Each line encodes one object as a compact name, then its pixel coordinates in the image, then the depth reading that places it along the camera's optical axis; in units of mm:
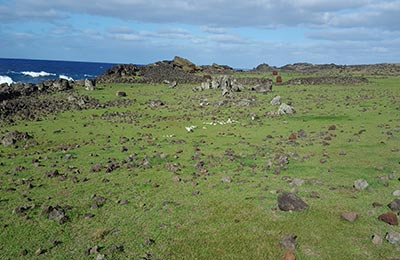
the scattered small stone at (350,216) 10875
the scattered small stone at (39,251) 9266
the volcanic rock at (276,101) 34172
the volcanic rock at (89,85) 46156
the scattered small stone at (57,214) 11039
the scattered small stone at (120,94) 41747
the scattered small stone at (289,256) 8952
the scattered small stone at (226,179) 14234
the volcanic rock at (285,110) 29497
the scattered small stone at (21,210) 11469
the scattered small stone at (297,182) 13625
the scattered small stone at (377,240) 9602
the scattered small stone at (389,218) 10500
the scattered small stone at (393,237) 9562
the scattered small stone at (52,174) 15021
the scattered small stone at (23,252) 9266
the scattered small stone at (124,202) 12344
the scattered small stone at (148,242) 9781
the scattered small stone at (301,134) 21772
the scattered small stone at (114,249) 9358
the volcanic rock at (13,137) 20984
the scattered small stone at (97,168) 15812
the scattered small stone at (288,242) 9531
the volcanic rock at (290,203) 11547
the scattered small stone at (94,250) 9289
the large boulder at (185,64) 74656
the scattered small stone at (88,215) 11364
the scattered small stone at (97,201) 12044
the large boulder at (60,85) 45094
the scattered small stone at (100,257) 8955
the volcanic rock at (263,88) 43741
